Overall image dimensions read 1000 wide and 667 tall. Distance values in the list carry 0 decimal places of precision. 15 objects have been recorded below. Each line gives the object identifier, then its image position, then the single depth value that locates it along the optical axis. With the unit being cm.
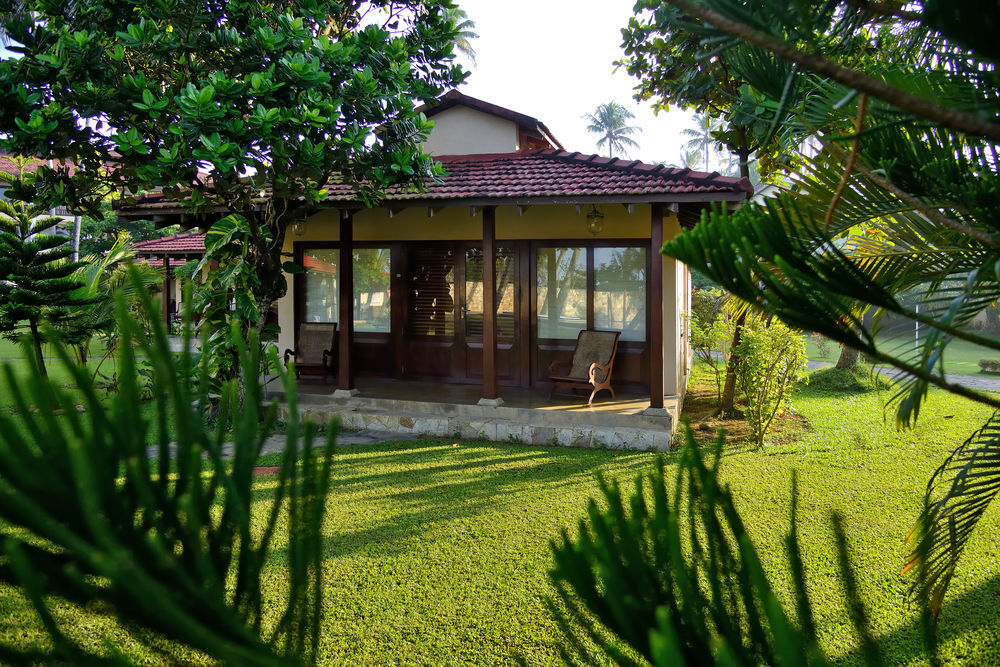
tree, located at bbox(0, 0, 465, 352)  721
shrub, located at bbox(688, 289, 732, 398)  1095
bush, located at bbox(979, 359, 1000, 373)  1692
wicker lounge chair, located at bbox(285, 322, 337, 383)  1169
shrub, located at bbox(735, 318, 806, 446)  903
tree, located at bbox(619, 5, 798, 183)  1005
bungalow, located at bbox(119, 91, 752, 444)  973
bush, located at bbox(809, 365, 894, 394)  1417
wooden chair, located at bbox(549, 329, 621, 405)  987
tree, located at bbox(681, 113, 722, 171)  6490
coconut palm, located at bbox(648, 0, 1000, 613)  98
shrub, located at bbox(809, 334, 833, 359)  2158
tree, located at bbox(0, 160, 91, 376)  1109
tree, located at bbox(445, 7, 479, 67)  3568
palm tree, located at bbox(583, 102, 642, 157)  7169
